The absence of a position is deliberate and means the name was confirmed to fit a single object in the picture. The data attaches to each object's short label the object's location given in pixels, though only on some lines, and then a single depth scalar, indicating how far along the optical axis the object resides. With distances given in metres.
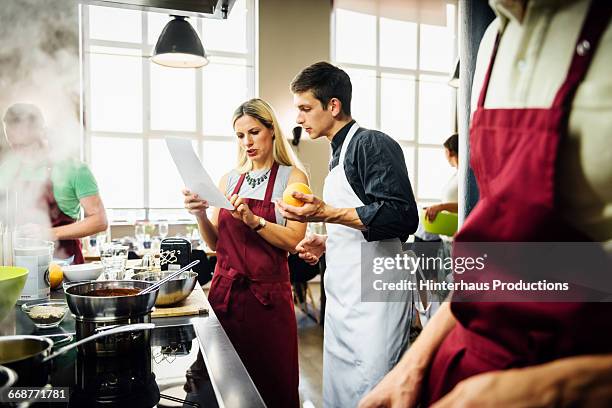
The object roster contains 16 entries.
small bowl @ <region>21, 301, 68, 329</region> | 1.30
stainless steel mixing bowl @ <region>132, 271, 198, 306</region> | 1.56
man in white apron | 1.79
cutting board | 1.53
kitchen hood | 1.56
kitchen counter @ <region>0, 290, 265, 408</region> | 0.89
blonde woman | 2.10
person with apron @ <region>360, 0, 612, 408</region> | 0.63
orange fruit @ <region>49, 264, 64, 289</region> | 1.81
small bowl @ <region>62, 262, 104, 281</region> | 1.81
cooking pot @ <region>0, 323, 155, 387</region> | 0.74
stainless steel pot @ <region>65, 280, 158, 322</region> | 1.05
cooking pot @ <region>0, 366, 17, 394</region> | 0.65
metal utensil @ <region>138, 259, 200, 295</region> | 1.18
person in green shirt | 2.59
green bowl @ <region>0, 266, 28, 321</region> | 1.08
